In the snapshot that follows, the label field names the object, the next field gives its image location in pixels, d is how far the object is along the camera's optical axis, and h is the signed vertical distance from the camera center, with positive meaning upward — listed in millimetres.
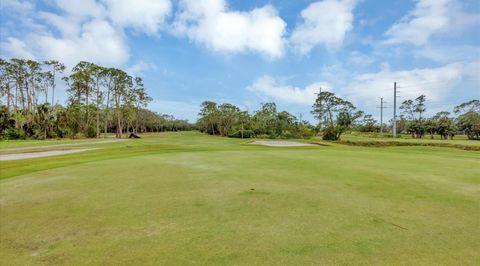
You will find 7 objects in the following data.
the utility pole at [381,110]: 66119 +5649
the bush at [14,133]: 37031 -683
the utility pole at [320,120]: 59950 +2919
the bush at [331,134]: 41500 -219
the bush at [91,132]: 48369 -504
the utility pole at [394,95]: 54028 +8207
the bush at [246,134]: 52994 -510
